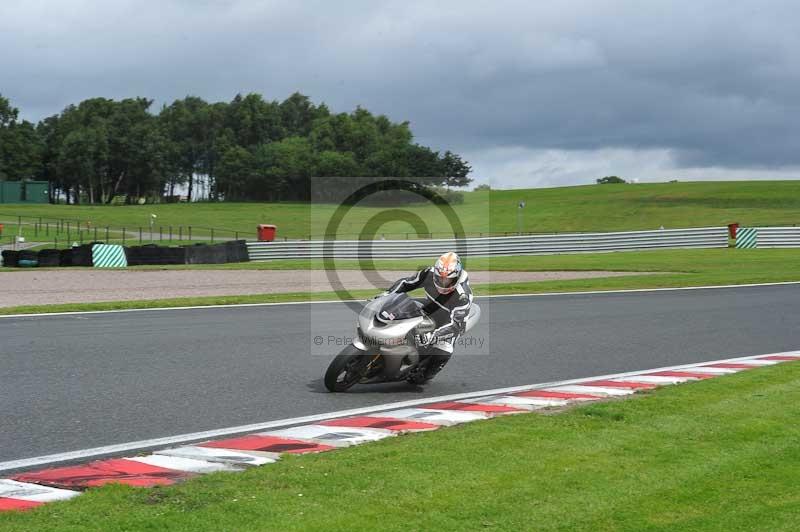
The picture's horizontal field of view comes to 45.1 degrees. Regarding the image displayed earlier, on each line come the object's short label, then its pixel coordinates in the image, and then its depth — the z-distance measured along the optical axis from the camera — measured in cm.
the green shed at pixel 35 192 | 10725
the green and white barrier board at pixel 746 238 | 4506
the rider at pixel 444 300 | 970
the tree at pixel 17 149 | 12756
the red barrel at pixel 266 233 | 4781
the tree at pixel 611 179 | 16225
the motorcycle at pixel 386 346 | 938
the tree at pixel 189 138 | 15062
